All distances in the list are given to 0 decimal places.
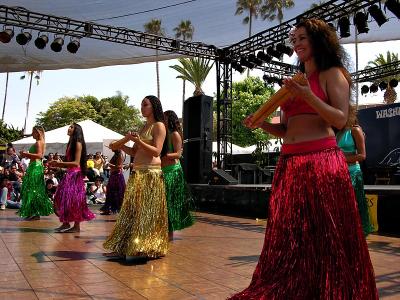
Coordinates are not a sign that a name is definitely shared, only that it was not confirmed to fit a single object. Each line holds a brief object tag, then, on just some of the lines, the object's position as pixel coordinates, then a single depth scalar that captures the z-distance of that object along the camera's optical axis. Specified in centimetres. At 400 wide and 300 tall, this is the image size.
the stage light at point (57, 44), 1047
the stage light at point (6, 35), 977
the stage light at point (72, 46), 1060
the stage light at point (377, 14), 910
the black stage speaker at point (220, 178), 1047
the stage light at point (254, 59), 1252
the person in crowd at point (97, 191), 1239
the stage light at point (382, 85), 1554
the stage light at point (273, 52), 1173
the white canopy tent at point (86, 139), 1794
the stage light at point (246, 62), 1282
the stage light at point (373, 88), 1605
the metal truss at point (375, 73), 1435
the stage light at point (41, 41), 1031
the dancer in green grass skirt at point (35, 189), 737
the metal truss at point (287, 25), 941
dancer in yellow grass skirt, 417
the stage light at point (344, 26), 956
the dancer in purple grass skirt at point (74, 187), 623
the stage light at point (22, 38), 1012
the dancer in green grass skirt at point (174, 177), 547
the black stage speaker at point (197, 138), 1059
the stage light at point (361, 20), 944
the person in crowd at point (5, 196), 1030
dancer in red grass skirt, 208
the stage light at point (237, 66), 1301
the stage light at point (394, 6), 835
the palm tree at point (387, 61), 2852
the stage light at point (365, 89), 1639
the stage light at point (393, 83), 1522
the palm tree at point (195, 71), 3388
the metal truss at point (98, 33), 987
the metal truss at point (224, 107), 1312
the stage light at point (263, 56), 1223
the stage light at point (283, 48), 1147
